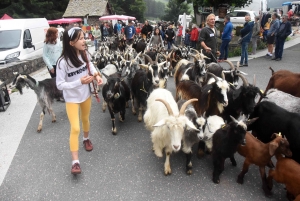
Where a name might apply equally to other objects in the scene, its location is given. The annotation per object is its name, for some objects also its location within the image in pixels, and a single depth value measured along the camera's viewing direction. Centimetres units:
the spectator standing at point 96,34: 1685
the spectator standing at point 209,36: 609
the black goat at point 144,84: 526
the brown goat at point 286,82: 453
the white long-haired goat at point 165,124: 315
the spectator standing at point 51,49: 531
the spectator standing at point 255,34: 1106
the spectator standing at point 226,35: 896
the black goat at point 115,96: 464
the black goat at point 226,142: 303
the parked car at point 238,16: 2037
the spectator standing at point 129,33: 1255
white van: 957
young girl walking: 311
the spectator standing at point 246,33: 915
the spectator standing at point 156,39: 1006
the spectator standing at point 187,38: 1530
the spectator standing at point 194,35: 1341
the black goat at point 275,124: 319
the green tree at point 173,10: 5747
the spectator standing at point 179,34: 1784
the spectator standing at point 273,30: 1025
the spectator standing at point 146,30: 1250
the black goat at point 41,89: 519
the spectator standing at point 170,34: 1329
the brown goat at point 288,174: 262
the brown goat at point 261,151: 284
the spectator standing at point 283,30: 970
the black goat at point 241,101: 369
